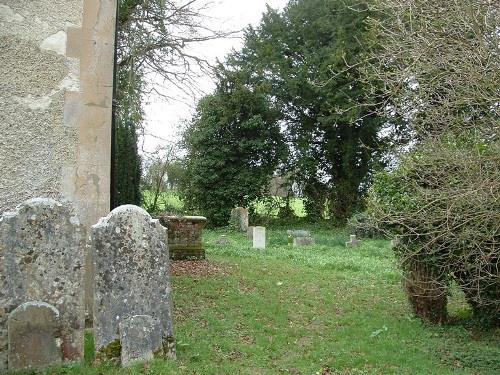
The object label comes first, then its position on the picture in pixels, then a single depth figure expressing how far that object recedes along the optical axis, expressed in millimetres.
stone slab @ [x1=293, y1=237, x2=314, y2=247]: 17750
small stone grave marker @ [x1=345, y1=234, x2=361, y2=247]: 17770
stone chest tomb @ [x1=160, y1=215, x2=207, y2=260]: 12643
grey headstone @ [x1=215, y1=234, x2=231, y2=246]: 16855
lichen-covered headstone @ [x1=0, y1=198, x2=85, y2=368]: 4762
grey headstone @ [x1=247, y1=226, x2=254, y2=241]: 20059
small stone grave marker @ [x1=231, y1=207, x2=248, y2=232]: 23931
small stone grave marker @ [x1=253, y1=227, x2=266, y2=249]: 16703
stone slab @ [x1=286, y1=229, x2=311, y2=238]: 18959
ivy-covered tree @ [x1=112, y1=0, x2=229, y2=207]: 11617
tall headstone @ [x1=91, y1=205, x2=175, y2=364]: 4949
